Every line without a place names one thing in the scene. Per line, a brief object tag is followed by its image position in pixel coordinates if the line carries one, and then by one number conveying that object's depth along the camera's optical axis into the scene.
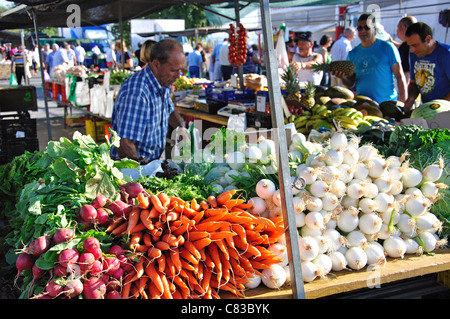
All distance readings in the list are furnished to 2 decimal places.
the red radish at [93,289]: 1.68
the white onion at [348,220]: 2.20
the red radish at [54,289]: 1.63
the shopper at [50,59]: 16.09
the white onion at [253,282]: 2.02
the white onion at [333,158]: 2.27
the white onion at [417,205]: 2.32
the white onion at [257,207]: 2.21
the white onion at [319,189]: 2.15
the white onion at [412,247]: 2.30
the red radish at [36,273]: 1.73
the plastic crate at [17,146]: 5.40
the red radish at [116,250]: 1.83
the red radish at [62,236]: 1.74
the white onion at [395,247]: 2.24
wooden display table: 2.00
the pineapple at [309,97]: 4.88
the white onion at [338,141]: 2.41
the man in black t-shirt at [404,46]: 6.22
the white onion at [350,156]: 2.32
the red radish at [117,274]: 1.79
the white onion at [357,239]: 2.19
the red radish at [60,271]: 1.68
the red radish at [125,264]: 1.83
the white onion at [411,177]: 2.39
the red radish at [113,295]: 1.75
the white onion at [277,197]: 2.14
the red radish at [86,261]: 1.69
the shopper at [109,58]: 14.66
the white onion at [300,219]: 2.15
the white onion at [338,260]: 2.12
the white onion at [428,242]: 2.33
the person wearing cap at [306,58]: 8.14
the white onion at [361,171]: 2.30
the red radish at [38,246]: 1.72
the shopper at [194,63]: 16.53
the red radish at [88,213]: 1.88
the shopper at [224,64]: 13.63
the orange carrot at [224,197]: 2.11
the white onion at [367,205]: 2.21
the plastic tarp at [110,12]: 6.45
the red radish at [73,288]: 1.64
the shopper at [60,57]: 14.77
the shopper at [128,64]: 11.59
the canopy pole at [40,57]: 5.40
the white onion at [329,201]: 2.17
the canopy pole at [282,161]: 1.81
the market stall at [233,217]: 1.84
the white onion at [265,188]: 2.18
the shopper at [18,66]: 18.42
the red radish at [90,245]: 1.73
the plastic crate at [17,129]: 5.31
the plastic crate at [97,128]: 8.28
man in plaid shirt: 3.35
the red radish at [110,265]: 1.76
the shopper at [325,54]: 9.24
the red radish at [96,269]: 1.71
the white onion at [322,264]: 2.05
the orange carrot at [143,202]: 1.93
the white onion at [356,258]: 2.12
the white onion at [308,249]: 2.04
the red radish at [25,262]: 1.77
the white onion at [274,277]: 1.99
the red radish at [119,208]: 1.99
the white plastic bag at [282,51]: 8.70
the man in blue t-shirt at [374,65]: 5.14
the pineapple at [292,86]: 5.07
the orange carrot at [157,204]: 1.91
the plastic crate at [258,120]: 4.59
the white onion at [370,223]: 2.19
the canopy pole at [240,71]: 6.71
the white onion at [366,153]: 2.40
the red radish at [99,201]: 1.96
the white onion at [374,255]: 2.14
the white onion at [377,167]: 2.32
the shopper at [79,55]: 17.89
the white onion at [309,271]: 2.02
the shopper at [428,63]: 4.43
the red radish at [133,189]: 2.17
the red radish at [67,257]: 1.68
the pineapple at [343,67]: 5.06
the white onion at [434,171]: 2.42
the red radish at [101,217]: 1.92
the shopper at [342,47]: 8.83
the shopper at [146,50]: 6.32
